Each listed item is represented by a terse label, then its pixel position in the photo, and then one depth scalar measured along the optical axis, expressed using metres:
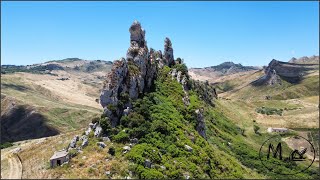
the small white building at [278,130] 108.29
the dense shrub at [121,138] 40.46
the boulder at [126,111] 45.13
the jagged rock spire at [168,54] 85.35
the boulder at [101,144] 38.89
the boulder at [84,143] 38.72
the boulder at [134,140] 40.95
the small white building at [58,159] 34.47
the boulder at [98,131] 41.38
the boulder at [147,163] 36.70
